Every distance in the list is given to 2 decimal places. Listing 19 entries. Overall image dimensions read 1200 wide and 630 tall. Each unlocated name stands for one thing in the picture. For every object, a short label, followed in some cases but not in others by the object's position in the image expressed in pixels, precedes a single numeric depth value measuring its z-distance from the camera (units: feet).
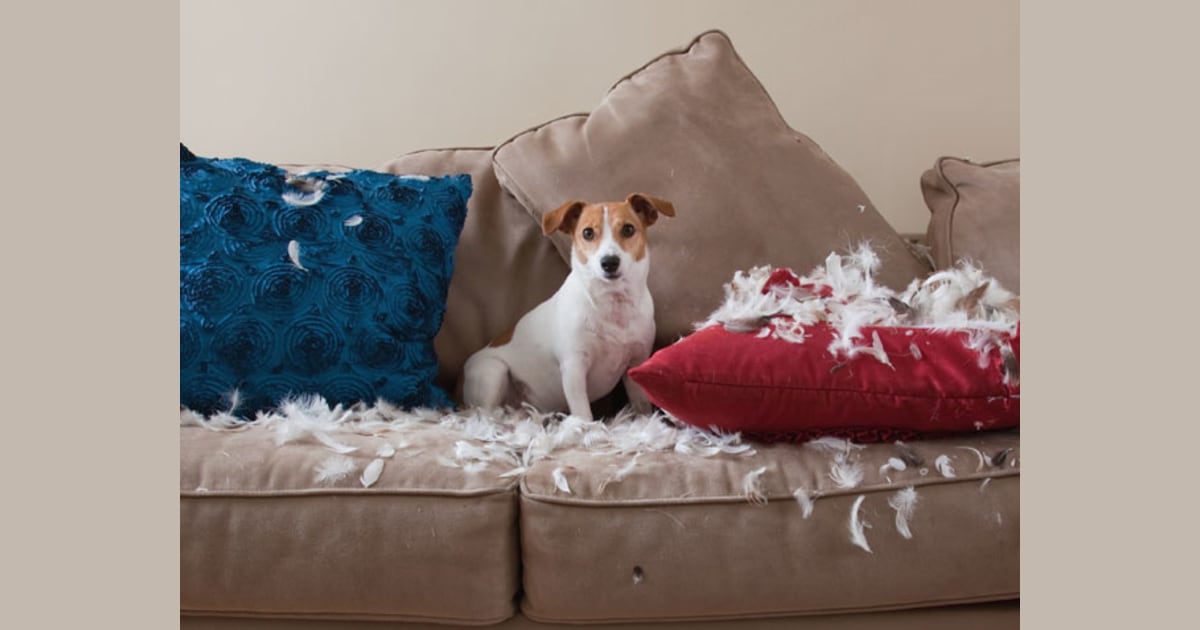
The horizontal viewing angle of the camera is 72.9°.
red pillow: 3.26
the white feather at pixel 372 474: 3.21
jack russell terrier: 4.72
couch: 3.12
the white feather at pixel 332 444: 3.40
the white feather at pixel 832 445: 3.34
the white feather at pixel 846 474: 3.18
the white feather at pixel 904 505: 3.13
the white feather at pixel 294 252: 4.37
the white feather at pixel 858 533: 3.12
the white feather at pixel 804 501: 3.13
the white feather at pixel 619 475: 3.20
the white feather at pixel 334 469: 3.23
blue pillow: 4.17
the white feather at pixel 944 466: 3.21
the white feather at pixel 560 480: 3.19
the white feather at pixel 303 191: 4.59
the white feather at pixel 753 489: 3.14
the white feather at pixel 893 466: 3.23
